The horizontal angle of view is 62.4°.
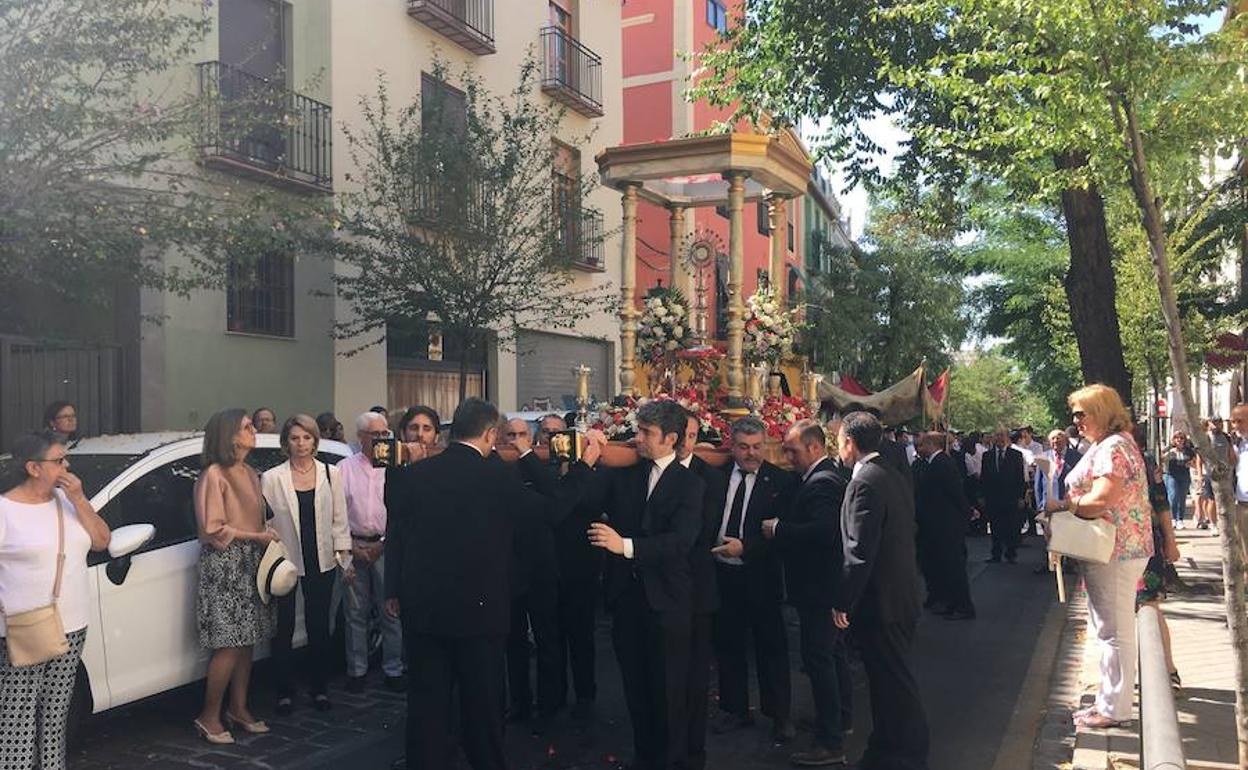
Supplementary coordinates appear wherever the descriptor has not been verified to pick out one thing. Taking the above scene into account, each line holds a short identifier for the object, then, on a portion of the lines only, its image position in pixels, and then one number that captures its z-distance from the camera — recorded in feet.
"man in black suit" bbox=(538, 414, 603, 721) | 21.08
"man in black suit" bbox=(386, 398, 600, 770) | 15.25
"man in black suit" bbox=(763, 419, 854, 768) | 18.30
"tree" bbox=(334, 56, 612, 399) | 42.78
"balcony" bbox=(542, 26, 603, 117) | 60.54
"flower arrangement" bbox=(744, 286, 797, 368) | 30.77
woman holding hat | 19.16
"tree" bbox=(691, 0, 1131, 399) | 33.78
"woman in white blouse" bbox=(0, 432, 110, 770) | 14.85
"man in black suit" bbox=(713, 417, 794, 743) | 19.74
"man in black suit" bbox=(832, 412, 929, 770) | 16.96
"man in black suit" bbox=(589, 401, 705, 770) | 16.53
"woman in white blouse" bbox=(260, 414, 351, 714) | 20.98
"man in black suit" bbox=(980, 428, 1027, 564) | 45.68
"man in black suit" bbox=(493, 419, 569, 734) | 19.83
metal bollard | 7.98
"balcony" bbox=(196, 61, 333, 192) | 30.76
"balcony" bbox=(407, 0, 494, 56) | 50.08
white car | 18.03
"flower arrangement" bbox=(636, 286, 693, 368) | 31.07
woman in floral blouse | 18.76
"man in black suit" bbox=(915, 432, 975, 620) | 32.73
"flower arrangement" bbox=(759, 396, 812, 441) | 27.86
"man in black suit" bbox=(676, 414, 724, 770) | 17.28
